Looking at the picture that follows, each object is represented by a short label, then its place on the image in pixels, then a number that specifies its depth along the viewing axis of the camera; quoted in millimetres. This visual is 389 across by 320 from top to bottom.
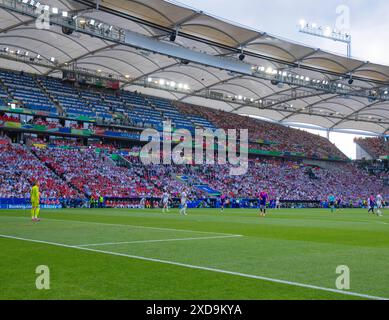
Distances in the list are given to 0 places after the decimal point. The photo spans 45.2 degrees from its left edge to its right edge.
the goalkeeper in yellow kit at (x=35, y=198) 20547
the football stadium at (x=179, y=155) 8312
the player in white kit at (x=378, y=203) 35444
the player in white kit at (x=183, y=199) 31594
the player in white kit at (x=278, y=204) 54041
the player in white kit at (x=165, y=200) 36716
